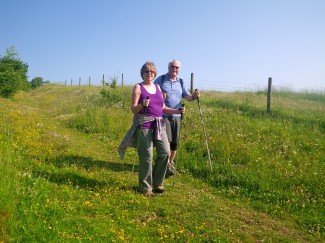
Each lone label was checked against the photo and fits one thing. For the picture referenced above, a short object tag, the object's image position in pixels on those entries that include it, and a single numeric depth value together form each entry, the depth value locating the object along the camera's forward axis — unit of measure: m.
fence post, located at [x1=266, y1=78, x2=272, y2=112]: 13.82
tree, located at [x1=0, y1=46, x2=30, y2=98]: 23.67
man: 6.91
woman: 5.80
